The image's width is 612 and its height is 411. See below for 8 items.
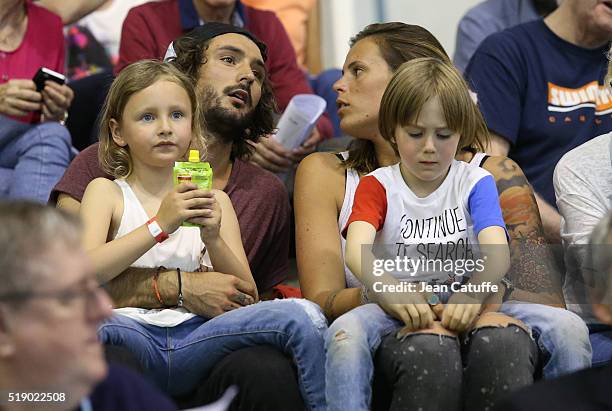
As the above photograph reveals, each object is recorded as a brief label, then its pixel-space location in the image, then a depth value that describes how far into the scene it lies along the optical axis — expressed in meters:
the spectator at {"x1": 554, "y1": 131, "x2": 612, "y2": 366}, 5.00
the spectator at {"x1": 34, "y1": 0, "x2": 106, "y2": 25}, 7.02
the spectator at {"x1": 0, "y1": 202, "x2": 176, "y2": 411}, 2.74
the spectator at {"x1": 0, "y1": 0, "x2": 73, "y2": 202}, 5.84
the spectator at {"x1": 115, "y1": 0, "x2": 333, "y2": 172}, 6.27
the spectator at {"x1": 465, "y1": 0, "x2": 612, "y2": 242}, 6.14
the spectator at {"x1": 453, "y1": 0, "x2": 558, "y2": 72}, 7.55
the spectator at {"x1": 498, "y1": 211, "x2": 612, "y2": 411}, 3.07
